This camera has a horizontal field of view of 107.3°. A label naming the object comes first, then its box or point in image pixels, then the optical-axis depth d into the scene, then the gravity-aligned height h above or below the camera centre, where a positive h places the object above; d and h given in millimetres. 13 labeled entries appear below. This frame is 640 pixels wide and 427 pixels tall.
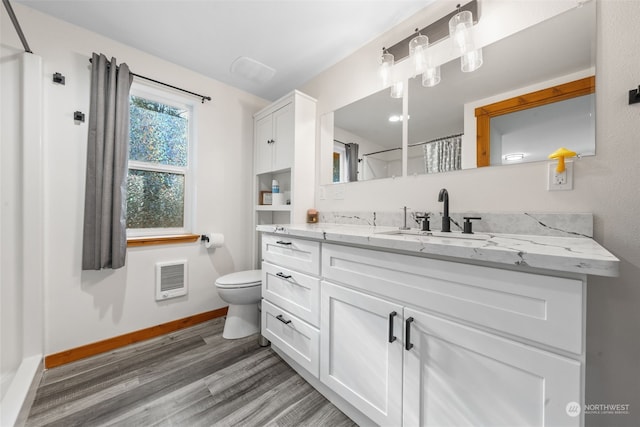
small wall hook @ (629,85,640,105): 903 +466
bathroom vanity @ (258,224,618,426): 621 -386
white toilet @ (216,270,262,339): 1833 -719
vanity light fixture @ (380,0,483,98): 1299 +1035
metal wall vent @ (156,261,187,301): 1974 -595
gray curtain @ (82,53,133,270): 1629 +271
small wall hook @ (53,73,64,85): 1559 +873
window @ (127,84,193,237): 1987 +409
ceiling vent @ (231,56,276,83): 2057 +1303
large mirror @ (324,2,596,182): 1032 +647
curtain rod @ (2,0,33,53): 1135 +981
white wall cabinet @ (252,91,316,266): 2117 +632
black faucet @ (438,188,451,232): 1255 +11
